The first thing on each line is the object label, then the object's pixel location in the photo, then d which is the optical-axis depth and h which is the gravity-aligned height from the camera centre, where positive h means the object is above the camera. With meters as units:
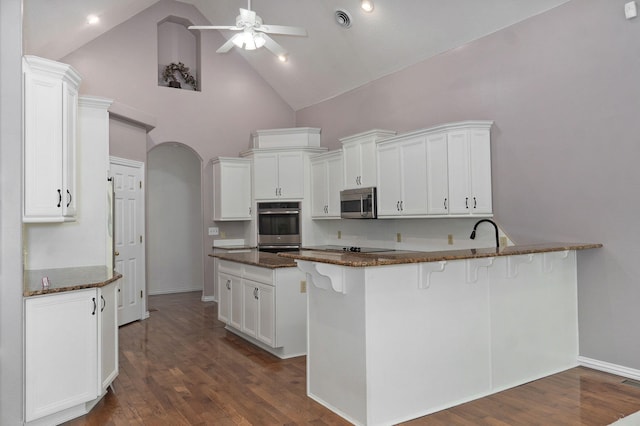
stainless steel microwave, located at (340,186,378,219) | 5.81 +0.21
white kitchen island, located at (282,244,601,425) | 2.85 -0.77
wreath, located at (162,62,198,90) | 7.57 +2.51
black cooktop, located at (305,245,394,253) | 6.11 -0.42
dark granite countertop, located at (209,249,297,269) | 4.46 -0.41
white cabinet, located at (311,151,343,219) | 6.66 +0.54
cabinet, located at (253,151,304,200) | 7.23 +0.73
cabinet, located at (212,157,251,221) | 7.43 +0.55
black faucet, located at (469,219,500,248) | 4.38 -0.12
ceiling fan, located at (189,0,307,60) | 4.12 +1.79
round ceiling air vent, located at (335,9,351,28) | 5.82 +2.61
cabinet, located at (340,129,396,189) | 5.80 +0.82
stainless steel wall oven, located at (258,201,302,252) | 7.20 -0.10
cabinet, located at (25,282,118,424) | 2.82 -0.85
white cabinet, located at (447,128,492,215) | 4.66 +0.48
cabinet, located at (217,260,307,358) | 4.43 -0.89
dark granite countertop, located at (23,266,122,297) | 2.88 -0.38
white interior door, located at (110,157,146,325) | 5.93 -0.18
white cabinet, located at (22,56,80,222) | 3.05 +0.58
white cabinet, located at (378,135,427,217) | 5.08 +0.48
